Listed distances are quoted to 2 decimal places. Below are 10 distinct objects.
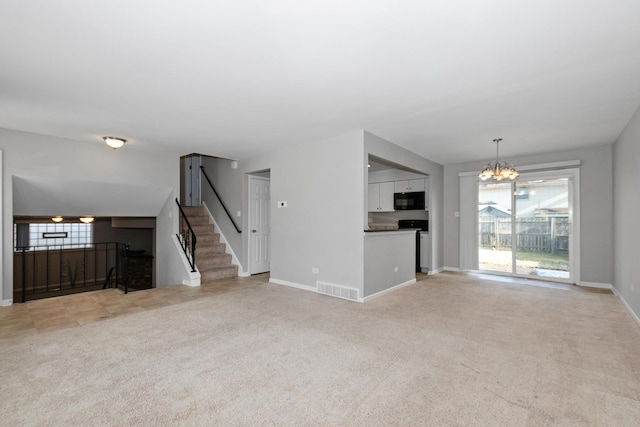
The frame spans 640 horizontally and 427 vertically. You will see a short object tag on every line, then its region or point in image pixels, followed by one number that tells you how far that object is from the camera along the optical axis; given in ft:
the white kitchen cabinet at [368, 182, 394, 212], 24.85
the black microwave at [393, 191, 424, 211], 23.04
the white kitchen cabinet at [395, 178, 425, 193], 23.27
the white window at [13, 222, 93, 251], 29.73
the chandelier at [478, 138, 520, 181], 17.11
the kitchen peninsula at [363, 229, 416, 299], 15.44
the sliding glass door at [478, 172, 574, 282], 19.72
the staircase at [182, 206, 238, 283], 20.29
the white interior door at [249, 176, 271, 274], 21.50
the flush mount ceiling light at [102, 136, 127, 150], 15.76
